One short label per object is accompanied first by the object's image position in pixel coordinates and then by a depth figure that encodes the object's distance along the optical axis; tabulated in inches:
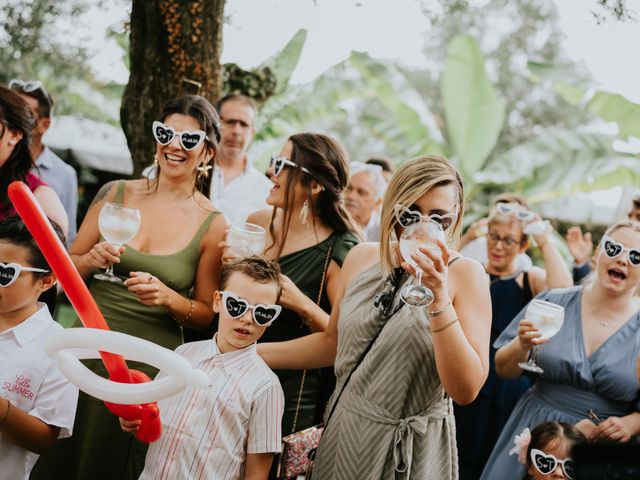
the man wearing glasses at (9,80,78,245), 210.8
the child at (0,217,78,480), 110.8
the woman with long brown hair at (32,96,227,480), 138.9
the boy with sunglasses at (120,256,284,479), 109.9
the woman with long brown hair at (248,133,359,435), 145.3
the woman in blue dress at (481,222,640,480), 154.4
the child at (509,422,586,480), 134.1
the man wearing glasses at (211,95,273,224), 231.5
